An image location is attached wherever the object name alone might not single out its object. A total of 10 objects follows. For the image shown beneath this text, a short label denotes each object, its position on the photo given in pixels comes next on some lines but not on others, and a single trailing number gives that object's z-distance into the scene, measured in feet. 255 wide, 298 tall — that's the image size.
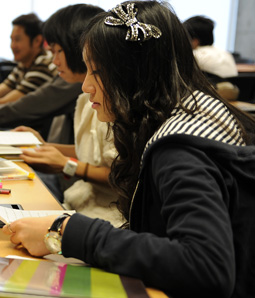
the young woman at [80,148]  6.20
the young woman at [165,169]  2.71
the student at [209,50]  13.21
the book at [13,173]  5.65
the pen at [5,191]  5.08
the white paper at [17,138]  6.71
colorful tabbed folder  2.63
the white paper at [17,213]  4.09
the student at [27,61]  10.63
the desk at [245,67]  20.47
